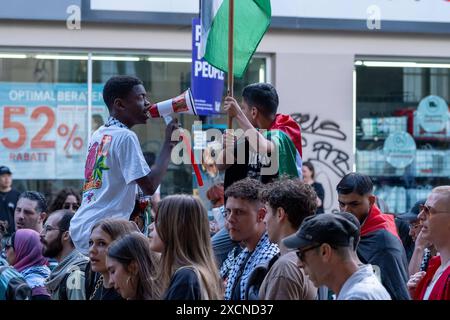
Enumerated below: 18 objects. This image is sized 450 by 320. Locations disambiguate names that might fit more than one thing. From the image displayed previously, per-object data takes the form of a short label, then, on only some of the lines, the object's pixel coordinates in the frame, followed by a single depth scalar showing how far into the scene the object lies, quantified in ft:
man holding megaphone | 22.33
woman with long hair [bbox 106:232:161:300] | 18.37
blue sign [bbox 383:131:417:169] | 49.65
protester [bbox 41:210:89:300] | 22.23
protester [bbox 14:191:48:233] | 30.30
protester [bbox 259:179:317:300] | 19.16
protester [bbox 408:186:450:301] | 18.03
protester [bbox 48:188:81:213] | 34.63
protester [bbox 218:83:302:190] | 23.20
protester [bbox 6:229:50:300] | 24.94
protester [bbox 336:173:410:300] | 21.88
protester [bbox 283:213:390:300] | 15.16
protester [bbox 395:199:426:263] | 29.68
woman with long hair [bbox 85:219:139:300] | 20.16
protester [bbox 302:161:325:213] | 42.56
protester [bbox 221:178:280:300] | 20.43
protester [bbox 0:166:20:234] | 42.68
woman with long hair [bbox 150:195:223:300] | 17.22
